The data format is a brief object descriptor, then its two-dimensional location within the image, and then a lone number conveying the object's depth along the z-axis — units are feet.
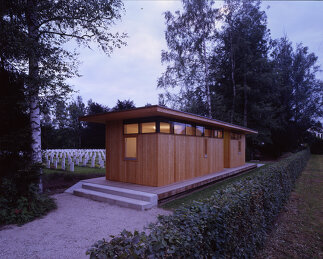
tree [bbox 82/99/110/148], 125.90
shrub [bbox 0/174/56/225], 15.53
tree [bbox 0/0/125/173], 20.06
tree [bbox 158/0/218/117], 53.88
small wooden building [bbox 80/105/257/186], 23.50
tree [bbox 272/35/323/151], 81.05
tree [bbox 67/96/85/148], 142.41
